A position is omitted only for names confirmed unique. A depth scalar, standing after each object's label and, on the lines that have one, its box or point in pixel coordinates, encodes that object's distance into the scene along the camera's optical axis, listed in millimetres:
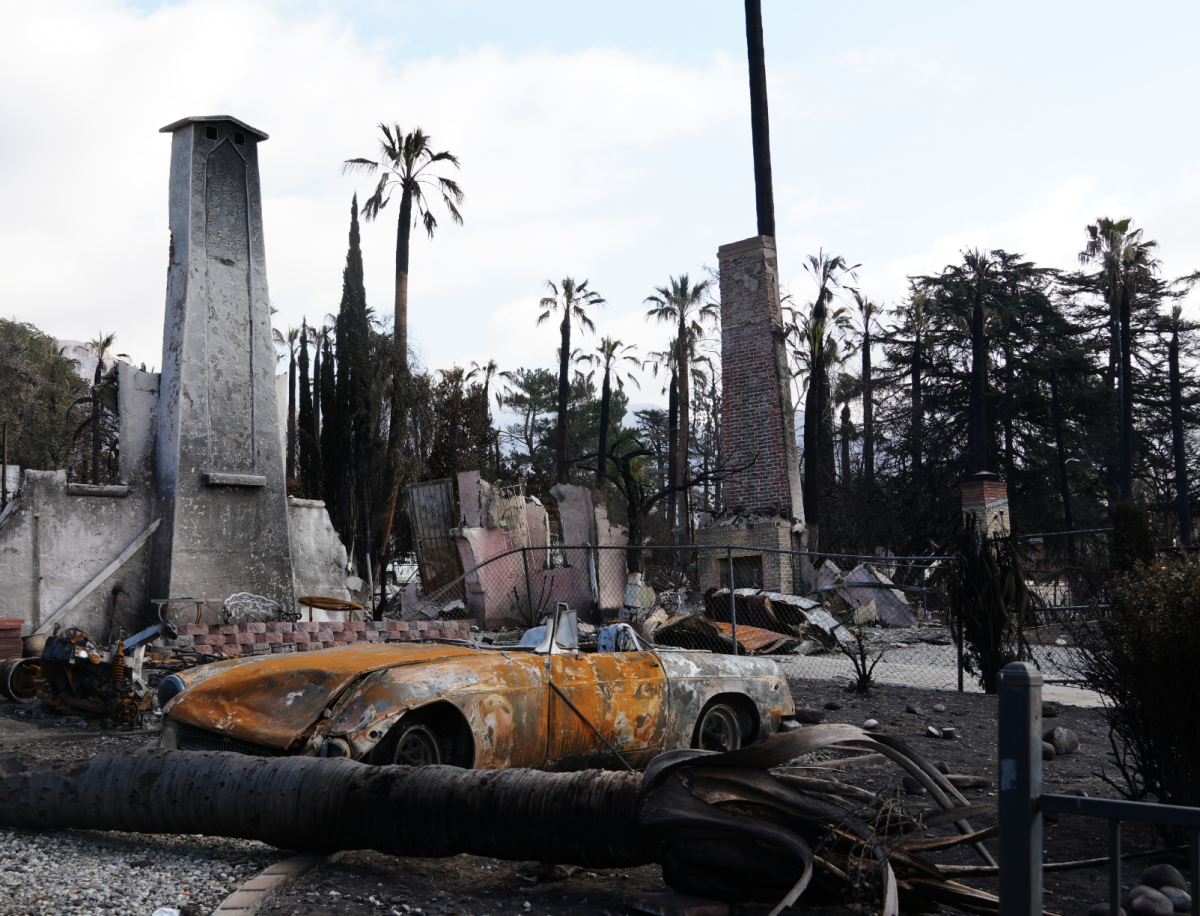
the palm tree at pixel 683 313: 45812
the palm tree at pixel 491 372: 54094
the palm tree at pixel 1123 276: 32125
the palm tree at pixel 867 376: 38812
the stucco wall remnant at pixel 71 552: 11156
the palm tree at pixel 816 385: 28188
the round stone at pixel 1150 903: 4066
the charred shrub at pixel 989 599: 10797
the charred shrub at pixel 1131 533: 14914
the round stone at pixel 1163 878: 4402
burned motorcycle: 8609
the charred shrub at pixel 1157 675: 4805
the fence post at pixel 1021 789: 2801
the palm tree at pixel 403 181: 30516
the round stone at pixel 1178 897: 4191
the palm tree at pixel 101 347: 48913
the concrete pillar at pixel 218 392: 11906
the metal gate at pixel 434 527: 22172
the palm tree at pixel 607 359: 50688
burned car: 5105
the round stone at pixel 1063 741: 7766
